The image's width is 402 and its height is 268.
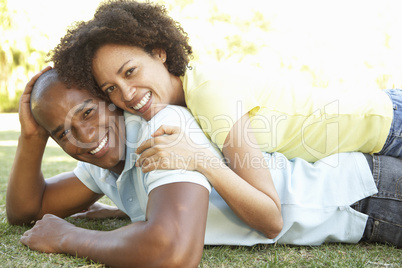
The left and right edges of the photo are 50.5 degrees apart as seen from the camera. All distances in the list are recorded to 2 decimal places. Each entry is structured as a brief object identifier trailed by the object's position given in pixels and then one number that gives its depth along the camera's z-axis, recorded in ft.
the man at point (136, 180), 8.07
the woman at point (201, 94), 9.16
